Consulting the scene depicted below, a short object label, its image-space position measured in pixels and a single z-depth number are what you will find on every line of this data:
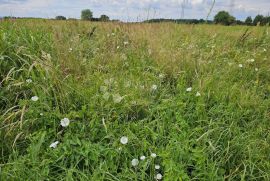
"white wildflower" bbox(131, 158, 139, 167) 1.72
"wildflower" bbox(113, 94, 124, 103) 2.23
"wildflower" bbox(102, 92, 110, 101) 2.22
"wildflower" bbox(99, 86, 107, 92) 2.38
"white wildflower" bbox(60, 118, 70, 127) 1.97
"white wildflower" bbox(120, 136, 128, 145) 1.83
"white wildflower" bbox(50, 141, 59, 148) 1.79
